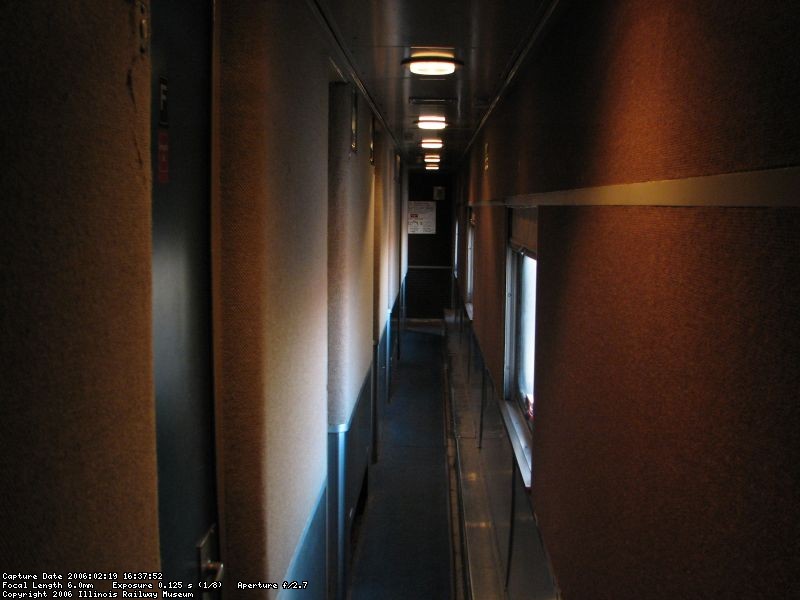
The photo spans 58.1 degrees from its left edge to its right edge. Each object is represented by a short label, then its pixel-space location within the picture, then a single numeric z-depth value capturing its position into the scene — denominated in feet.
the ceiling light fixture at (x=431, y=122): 17.02
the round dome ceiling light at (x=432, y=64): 9.87
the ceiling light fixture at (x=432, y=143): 22.34
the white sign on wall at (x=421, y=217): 39.27
